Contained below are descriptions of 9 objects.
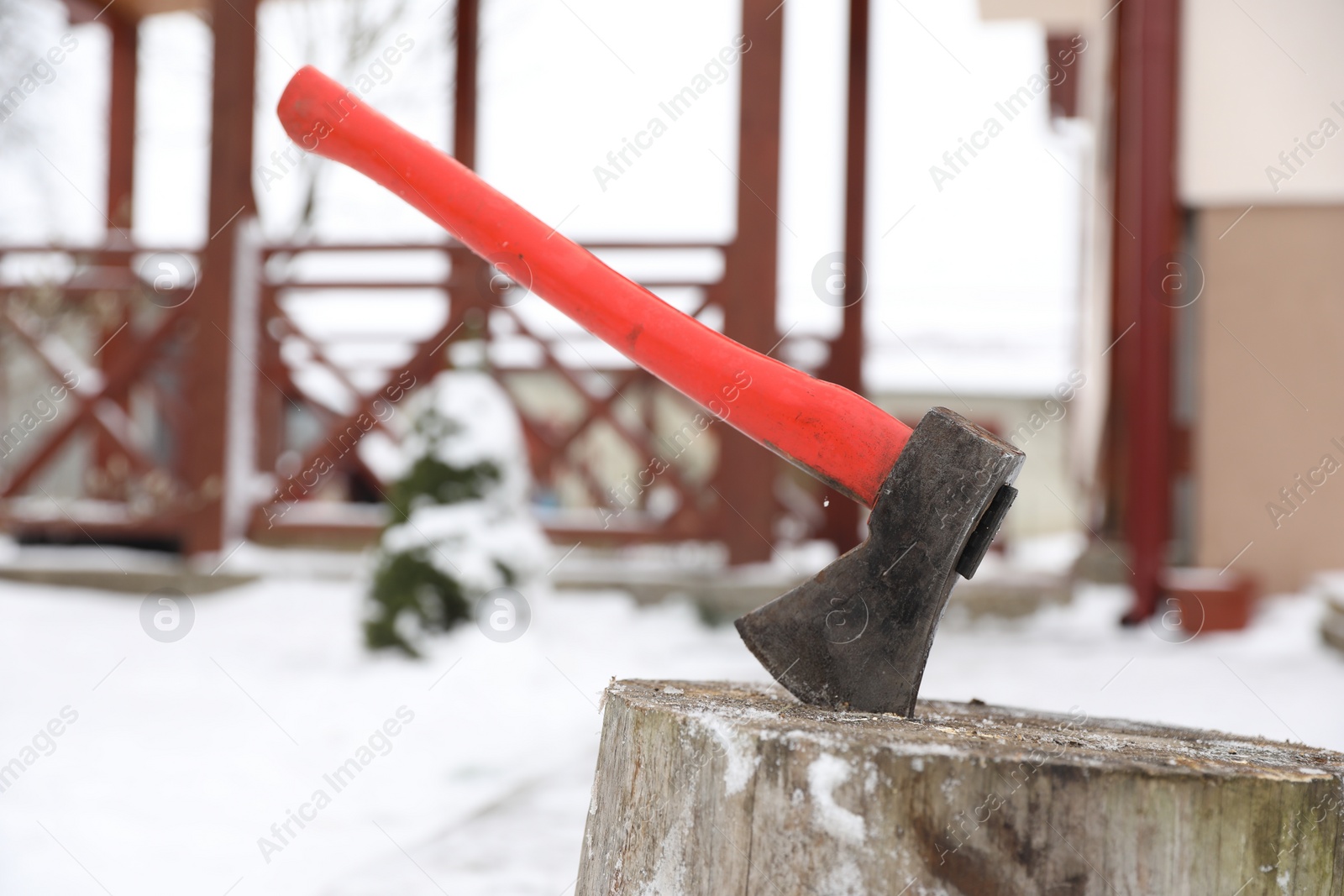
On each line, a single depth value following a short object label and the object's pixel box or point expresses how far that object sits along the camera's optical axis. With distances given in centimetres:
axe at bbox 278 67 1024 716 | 125
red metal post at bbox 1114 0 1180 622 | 454
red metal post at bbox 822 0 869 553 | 580
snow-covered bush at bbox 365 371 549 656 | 410
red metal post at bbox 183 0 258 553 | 540
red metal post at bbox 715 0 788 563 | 502
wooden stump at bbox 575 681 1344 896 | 106
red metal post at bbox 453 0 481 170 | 643
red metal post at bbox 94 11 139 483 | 726
